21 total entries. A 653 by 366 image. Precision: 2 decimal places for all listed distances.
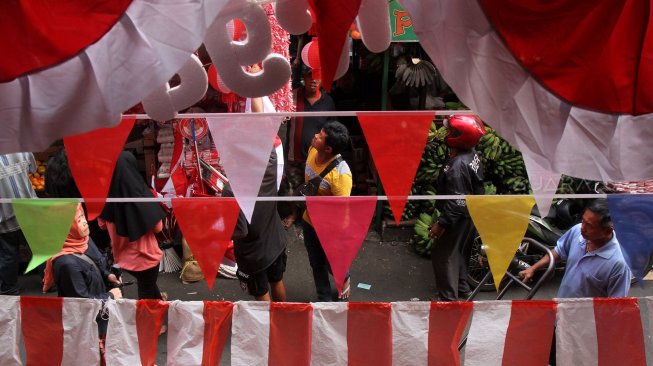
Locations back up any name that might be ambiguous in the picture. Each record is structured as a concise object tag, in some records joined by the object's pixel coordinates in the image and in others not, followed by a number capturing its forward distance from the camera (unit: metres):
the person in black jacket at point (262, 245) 4.88
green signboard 6.01
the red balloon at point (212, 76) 4.16
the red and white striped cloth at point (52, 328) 3.77
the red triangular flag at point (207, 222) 3.57
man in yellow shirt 5.11
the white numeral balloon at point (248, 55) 2.06
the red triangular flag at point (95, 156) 3.21
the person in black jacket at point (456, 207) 5.38
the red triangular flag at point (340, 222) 3.50
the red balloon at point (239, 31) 2.94
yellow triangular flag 3.45
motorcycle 5.92
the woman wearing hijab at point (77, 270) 4.20
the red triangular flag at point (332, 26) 1.81
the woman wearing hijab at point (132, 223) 4.82
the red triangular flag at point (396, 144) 3.26
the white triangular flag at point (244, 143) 3.20
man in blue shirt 3.83
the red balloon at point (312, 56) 4.17
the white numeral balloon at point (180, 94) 2.17
